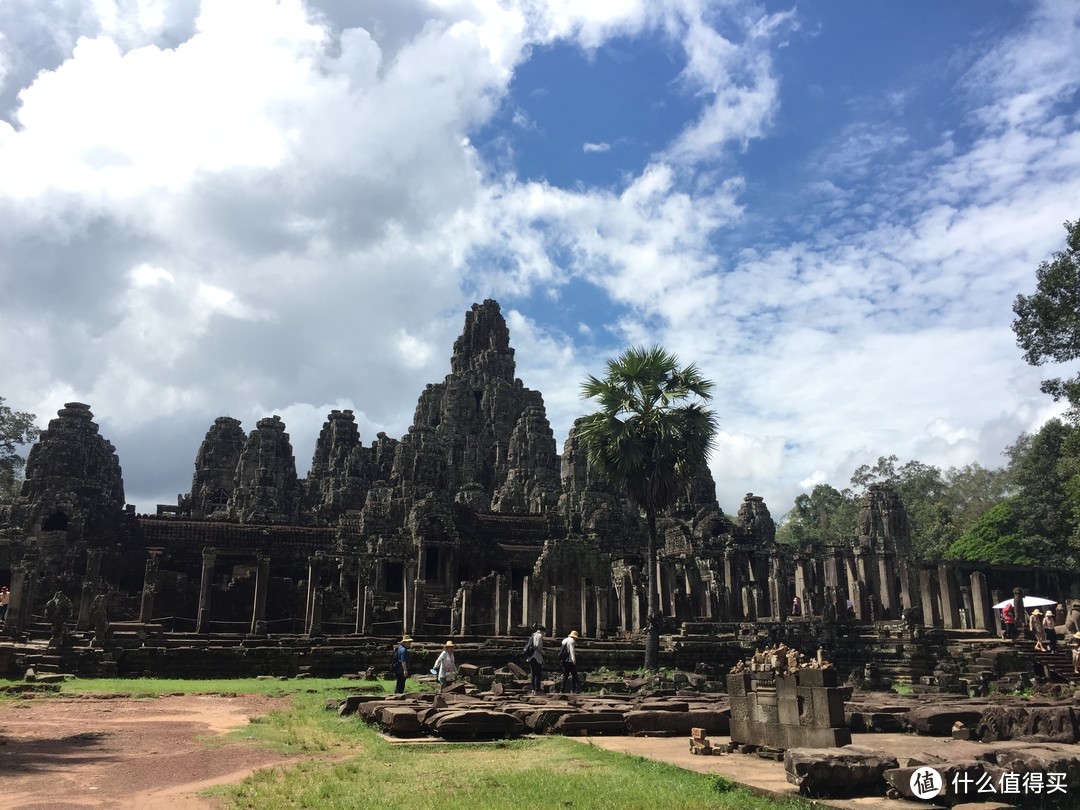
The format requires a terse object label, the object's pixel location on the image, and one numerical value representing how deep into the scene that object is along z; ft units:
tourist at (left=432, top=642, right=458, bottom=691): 54.95
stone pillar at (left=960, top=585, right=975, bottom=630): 112.37
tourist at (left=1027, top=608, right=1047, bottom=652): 72.90
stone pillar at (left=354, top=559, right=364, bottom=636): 94.32
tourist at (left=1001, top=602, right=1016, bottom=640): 92.29
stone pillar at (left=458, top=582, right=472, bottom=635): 102.94
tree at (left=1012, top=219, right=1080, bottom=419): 99.50
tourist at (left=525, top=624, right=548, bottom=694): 58.59
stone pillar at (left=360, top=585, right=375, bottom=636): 96.35
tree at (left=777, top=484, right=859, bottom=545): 260.42
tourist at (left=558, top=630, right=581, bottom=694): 58.80
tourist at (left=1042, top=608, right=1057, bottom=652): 73.99
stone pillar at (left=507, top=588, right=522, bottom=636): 100.27
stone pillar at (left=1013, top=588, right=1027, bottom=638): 96.95
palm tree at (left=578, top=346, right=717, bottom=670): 82.84
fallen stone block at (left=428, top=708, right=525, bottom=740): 37.88
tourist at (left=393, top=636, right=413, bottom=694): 54.65
